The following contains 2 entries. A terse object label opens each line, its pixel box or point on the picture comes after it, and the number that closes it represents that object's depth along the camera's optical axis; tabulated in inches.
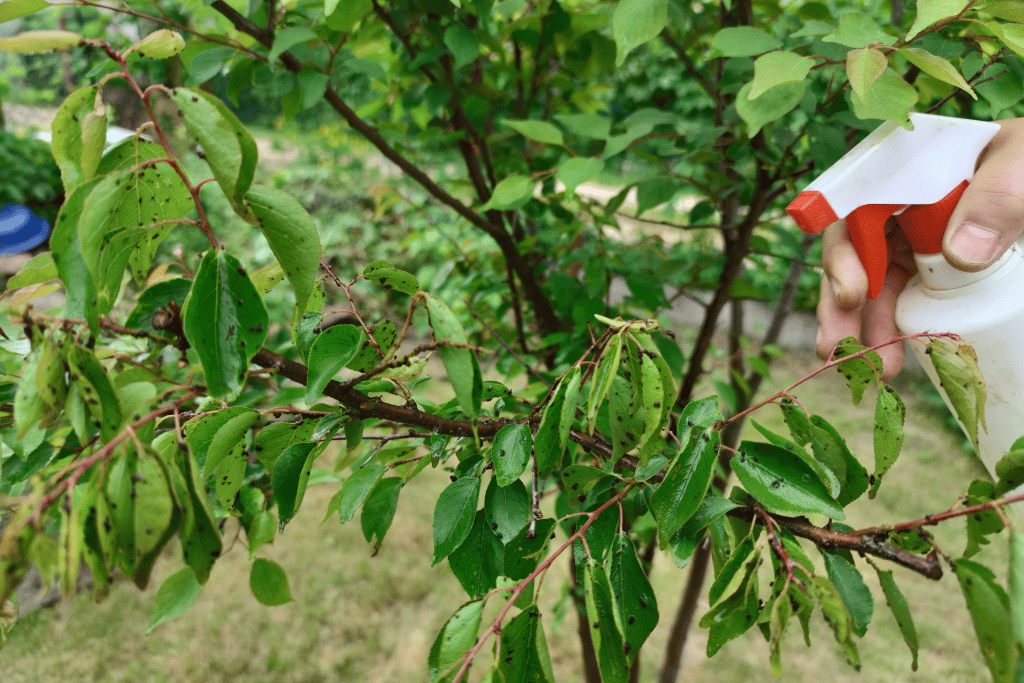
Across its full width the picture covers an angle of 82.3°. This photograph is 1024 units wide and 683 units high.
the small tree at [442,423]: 11.5
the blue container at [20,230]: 38.0
